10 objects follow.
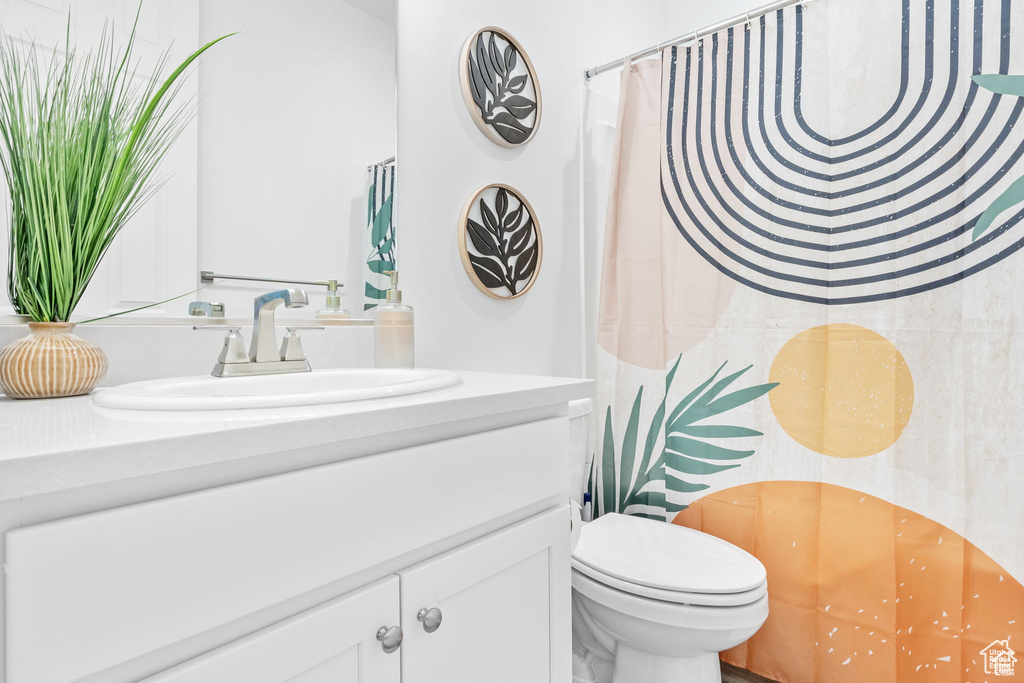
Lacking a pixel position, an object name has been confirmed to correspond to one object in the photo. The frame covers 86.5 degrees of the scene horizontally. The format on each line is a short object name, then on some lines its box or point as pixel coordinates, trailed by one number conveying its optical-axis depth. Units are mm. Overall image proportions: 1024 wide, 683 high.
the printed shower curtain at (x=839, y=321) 1145
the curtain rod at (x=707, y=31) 1384
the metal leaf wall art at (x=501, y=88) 1373
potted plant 691
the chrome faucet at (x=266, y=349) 847
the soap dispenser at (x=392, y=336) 1118
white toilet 1101
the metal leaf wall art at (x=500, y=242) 1369
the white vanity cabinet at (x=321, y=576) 421
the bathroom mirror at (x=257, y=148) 837
